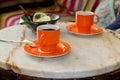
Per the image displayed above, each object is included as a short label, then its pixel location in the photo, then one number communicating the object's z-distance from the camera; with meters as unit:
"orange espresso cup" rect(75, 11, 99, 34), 1.23
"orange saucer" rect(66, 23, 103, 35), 1.29
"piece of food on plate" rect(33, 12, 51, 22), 1.29
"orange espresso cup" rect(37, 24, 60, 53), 1.00
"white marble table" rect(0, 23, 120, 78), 0.93
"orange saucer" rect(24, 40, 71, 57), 1.02
